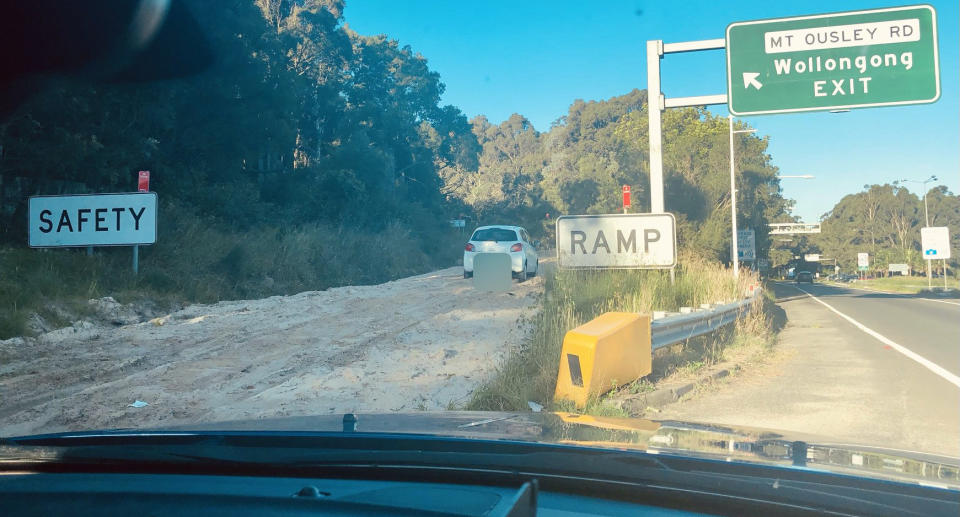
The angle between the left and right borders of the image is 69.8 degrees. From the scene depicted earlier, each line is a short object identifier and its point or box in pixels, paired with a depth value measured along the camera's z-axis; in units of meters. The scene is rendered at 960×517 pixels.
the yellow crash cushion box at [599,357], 6.53
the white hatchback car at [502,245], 19.81
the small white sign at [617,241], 10.17
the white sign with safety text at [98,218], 14.11
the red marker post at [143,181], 14.31
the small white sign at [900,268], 74.57
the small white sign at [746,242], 34.94
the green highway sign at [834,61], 11.31
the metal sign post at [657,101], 11.50
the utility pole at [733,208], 28.78
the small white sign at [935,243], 41.94
